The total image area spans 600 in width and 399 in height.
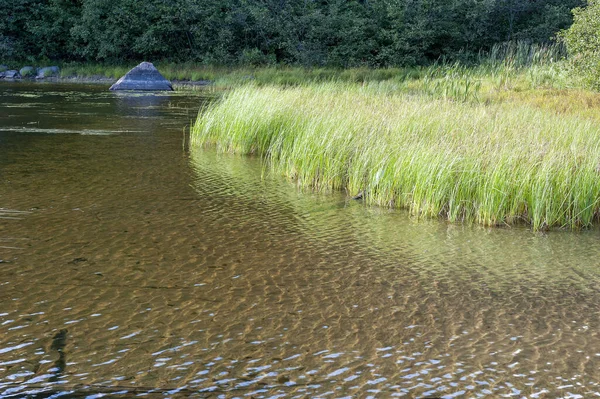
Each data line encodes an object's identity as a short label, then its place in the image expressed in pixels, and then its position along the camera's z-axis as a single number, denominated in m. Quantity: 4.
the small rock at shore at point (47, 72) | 32.29
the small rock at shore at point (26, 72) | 32.31
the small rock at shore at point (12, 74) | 31.66
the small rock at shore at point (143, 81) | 26.47
